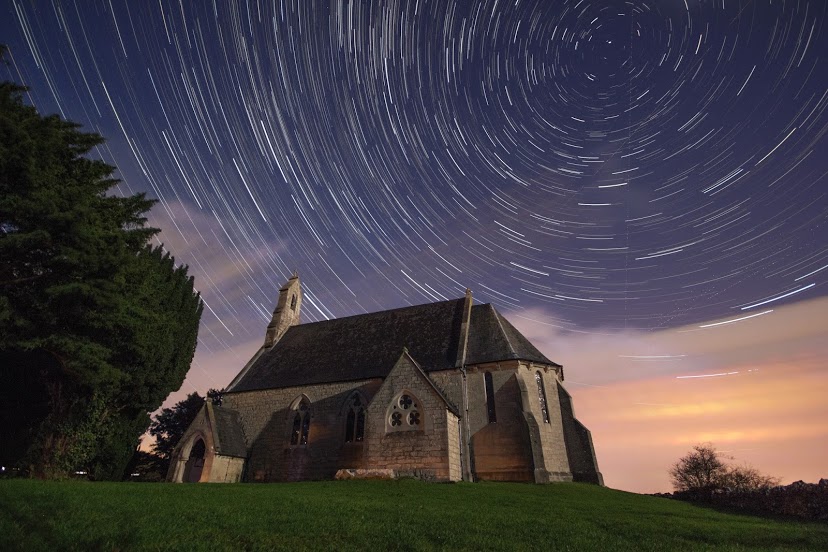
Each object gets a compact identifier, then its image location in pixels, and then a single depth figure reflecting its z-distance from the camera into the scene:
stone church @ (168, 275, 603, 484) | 20.94
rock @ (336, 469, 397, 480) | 18.81
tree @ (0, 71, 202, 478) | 15.69
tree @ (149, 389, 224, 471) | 42.09
